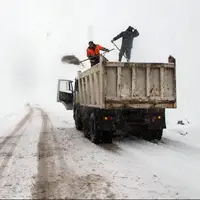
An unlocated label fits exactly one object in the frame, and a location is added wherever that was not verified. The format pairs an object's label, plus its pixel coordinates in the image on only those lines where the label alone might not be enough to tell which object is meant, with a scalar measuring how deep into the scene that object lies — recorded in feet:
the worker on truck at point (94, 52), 38.93
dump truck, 29.01
